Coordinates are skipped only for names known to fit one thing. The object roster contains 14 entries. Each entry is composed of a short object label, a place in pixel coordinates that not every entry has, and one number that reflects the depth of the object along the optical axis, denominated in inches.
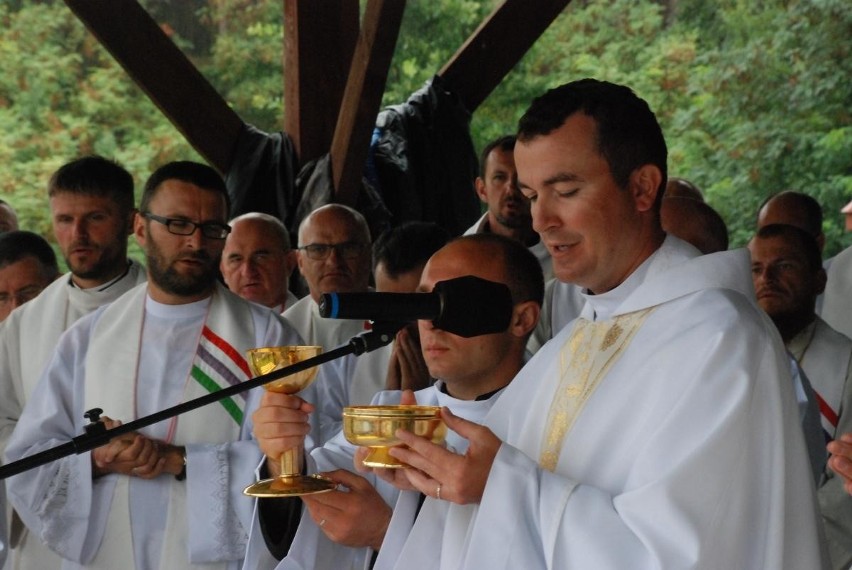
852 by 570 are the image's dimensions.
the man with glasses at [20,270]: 236.8
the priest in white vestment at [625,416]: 103.2
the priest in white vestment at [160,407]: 175.2
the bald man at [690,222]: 168.2
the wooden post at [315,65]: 281.9
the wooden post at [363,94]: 255.3
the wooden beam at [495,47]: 305.3
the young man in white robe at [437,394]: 144.1
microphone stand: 99.3
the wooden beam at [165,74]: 271.9
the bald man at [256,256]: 253.8
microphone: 101.3
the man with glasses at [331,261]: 243.8
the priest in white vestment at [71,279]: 209.8
